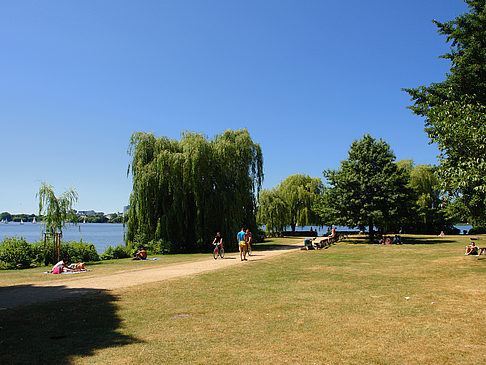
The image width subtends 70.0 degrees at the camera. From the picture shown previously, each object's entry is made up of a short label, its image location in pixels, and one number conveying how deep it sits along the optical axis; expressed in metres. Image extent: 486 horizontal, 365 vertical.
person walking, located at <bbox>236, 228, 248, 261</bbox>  19.36
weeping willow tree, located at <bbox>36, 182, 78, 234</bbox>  22.19
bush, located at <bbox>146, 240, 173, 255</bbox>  25.53
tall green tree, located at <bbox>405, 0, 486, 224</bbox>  12.37
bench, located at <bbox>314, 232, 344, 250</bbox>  26.86
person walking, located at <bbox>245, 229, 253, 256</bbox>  21.83
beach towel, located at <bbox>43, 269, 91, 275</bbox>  16.27
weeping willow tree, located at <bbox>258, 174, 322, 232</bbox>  43.84
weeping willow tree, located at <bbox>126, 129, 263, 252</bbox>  26.02
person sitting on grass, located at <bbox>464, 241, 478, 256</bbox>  18.56
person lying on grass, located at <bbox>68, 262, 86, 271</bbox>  16.77
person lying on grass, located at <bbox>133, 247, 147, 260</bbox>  22.22
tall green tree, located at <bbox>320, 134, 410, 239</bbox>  31.75
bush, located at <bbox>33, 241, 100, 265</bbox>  21.23
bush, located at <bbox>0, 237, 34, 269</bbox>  20.05
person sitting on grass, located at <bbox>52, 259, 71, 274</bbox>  15.91
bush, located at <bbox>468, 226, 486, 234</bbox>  43.56
